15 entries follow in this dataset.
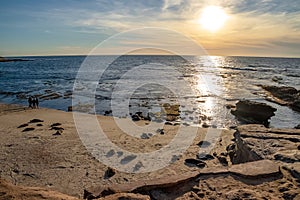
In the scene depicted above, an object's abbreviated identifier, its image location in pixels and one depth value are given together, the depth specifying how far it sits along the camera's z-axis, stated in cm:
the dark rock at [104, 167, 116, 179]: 666
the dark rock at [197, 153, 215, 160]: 803
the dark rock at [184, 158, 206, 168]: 746
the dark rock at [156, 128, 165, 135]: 1124
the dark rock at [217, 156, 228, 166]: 762
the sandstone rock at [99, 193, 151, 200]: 370
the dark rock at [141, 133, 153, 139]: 1048
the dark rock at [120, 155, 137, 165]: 764
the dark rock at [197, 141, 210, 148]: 938
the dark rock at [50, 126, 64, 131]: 1111
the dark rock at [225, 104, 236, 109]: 1923
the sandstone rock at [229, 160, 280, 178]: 443
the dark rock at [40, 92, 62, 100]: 2304
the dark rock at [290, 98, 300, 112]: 1926
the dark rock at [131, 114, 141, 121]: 1463
